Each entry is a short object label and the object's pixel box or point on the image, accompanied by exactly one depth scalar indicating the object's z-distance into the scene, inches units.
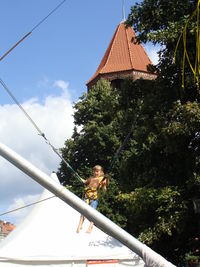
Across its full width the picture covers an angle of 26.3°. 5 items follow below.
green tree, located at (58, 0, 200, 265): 424.5
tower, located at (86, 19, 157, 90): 1930.4
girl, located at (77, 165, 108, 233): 248.2
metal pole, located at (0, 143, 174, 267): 122.7
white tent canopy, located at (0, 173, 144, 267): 280.8
